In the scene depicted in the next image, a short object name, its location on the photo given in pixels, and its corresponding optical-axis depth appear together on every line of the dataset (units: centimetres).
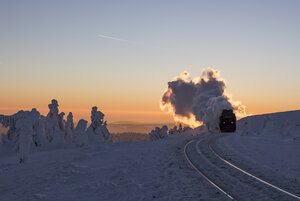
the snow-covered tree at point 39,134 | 6167
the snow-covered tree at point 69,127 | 8208
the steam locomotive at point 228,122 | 5768
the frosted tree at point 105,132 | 7031
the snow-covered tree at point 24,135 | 3247
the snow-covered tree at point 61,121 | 7984
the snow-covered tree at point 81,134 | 6018
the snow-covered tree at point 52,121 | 7725
